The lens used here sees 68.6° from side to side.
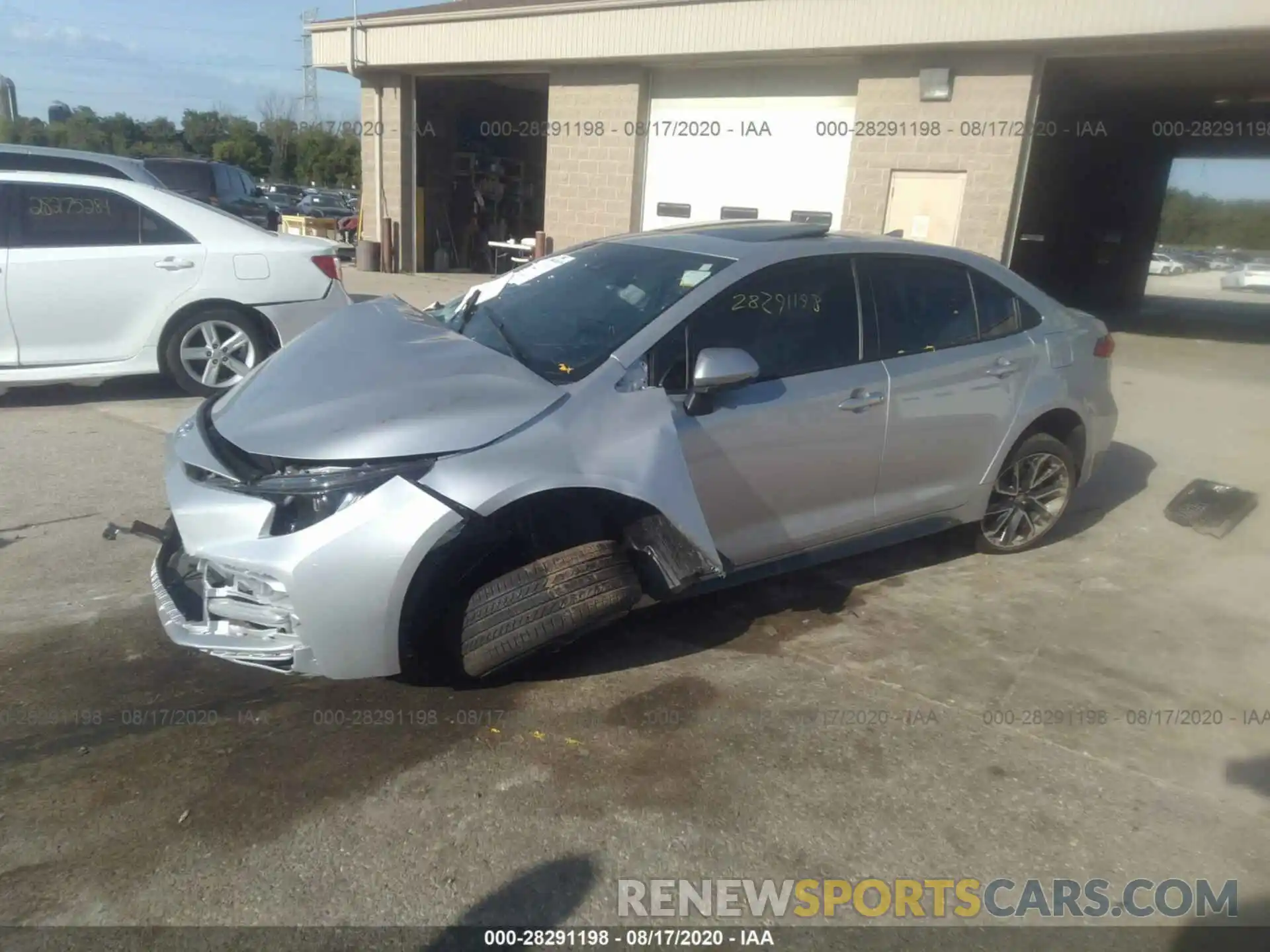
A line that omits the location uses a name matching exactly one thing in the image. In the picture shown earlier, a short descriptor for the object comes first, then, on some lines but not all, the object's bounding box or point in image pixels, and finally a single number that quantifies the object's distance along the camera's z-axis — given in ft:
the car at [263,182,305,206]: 116.47
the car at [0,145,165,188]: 25.31
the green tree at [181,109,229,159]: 185.95
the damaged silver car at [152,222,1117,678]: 9.54
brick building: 35.50
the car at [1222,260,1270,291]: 100.22
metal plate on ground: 18.83
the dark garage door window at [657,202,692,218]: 45.78
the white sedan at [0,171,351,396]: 21.54
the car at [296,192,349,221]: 98.43
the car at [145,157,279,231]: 50.85
